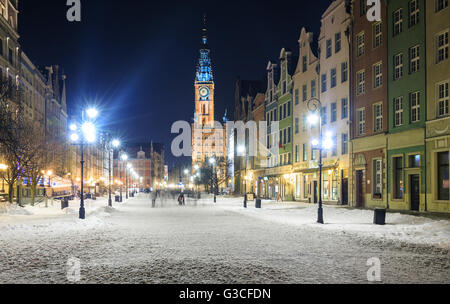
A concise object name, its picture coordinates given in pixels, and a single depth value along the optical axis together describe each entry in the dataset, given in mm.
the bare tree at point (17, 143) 33094
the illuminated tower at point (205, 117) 182500
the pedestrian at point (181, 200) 48778
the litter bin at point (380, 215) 22459
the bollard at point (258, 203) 40331
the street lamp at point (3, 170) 36469
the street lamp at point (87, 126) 25756
